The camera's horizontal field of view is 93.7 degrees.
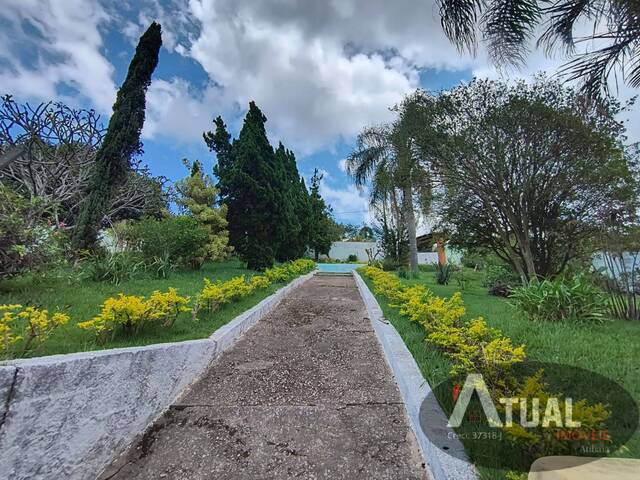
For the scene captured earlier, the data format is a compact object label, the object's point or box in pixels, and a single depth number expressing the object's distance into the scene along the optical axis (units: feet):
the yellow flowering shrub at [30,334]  5.93
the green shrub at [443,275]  34.94
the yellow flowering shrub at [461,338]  7.12
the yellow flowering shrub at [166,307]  9.37
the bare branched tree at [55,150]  29.73
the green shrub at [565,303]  13.69
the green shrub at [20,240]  11.73
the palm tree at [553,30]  12.19
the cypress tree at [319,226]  69.36
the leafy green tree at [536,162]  20.77
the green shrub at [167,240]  23.07
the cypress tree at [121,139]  20.26
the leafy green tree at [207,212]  28.40
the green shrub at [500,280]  28.11
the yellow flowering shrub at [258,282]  20.00
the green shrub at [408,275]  39.40
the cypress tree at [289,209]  34.40
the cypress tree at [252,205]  31.27
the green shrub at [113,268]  17.77
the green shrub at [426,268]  61.00
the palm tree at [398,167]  25.46
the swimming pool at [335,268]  54.87
